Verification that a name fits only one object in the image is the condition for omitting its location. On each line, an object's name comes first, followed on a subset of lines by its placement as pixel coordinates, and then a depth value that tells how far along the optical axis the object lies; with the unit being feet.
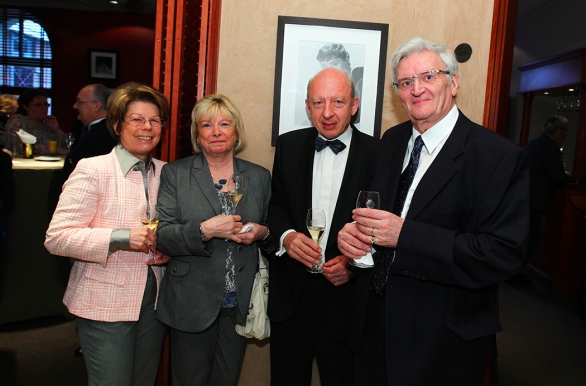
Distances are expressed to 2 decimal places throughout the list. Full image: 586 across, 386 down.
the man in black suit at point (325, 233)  7.57
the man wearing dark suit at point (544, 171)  19.01
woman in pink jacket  6.70
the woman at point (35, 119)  18.78
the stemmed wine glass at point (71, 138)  17.89
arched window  34.73
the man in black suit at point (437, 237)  5.46
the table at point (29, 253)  13.66
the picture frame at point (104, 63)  34.68
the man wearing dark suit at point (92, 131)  10.65
